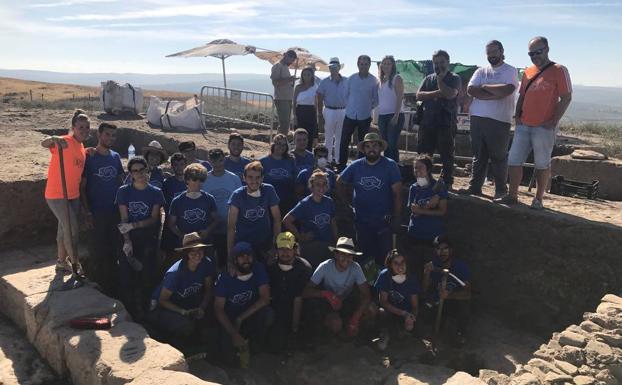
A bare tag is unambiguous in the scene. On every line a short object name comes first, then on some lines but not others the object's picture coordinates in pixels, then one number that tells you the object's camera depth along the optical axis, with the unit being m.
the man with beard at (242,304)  5.27
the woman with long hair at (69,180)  5.45
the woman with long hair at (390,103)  7.44
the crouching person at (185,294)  5.25
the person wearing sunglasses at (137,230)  5.55
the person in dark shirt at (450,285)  5.95
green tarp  16.56
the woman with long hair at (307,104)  8.38
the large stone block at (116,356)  3.98
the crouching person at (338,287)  5.70
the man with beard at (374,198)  6.27
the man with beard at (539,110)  5.98
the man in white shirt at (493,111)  6.32
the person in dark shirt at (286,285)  5.60
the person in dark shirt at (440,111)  6.67
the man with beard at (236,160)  6.66
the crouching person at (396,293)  5.74
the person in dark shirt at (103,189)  5.79
